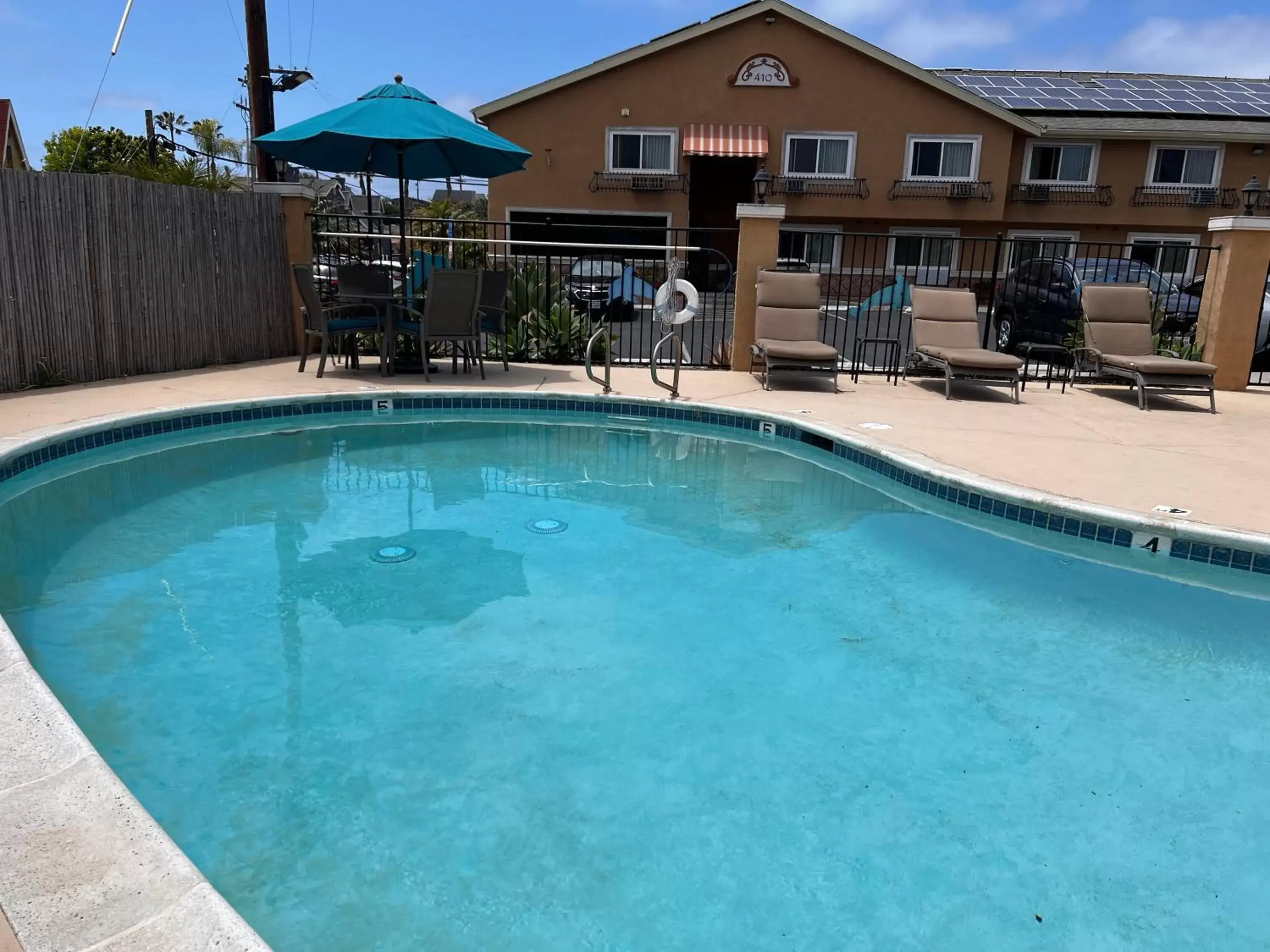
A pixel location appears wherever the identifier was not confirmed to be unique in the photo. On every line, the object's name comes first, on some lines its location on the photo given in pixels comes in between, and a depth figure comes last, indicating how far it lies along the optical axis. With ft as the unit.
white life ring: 26.13
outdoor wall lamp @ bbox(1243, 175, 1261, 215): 28.78
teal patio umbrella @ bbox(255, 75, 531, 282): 24.12
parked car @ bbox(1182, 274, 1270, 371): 34.24
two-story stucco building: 70.90
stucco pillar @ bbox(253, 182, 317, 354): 30.60
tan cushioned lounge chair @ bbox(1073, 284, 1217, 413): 29.09
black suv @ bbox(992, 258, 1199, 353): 37.24
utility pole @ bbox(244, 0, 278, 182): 35.09
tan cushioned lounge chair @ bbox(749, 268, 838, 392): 29.40
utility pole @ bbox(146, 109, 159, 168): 99.76
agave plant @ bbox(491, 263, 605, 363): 32.89
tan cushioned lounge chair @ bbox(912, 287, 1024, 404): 29.22
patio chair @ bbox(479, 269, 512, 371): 29.43
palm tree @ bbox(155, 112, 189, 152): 155.95
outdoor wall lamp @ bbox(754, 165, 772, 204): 30.05
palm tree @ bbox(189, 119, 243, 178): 125.70
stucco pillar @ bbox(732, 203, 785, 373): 30.58
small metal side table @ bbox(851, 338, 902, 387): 28.27
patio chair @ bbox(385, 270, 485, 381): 26.08
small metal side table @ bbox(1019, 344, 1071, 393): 27.43
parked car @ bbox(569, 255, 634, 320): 40.90
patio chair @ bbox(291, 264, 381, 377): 26.35
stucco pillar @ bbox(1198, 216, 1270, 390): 29.43
